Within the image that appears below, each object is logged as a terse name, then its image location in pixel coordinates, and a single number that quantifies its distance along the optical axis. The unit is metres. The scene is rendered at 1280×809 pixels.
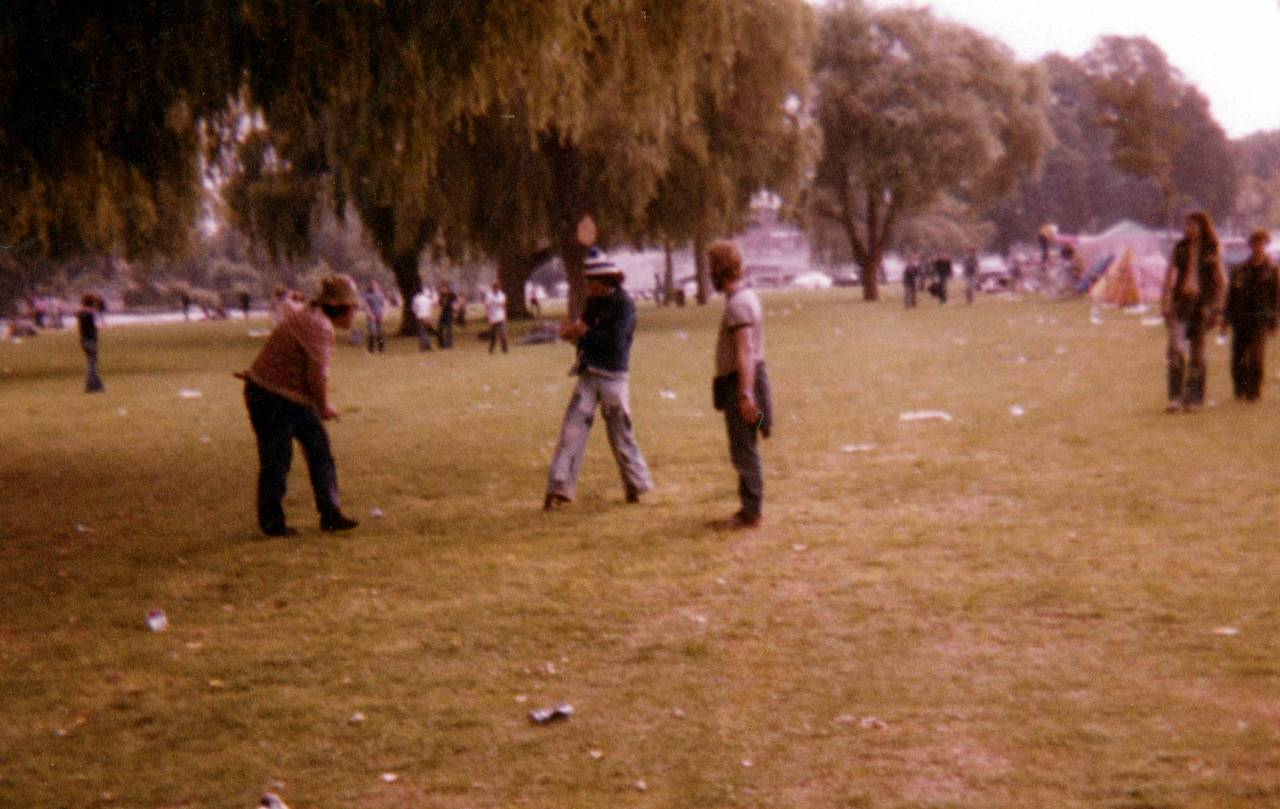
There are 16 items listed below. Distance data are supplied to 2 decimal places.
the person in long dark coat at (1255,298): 14.78
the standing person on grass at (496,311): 32.22
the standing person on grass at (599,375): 10.30
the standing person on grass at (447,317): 35.22
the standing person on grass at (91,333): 23.56
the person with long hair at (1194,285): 13.97
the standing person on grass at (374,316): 34.22
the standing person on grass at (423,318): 34.62
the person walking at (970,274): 48.97
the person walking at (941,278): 49.69
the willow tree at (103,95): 10.88
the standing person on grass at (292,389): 9.61
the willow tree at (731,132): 35.03
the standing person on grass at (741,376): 8.96
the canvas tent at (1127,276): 43.34
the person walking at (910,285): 48.94
